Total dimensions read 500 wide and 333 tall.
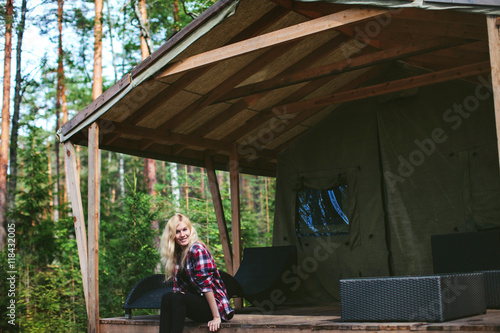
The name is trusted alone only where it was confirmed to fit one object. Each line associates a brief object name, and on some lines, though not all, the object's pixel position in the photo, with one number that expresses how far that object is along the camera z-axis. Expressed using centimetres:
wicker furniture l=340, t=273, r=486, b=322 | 363
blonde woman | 418
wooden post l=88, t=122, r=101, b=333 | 562
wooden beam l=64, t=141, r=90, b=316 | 581
